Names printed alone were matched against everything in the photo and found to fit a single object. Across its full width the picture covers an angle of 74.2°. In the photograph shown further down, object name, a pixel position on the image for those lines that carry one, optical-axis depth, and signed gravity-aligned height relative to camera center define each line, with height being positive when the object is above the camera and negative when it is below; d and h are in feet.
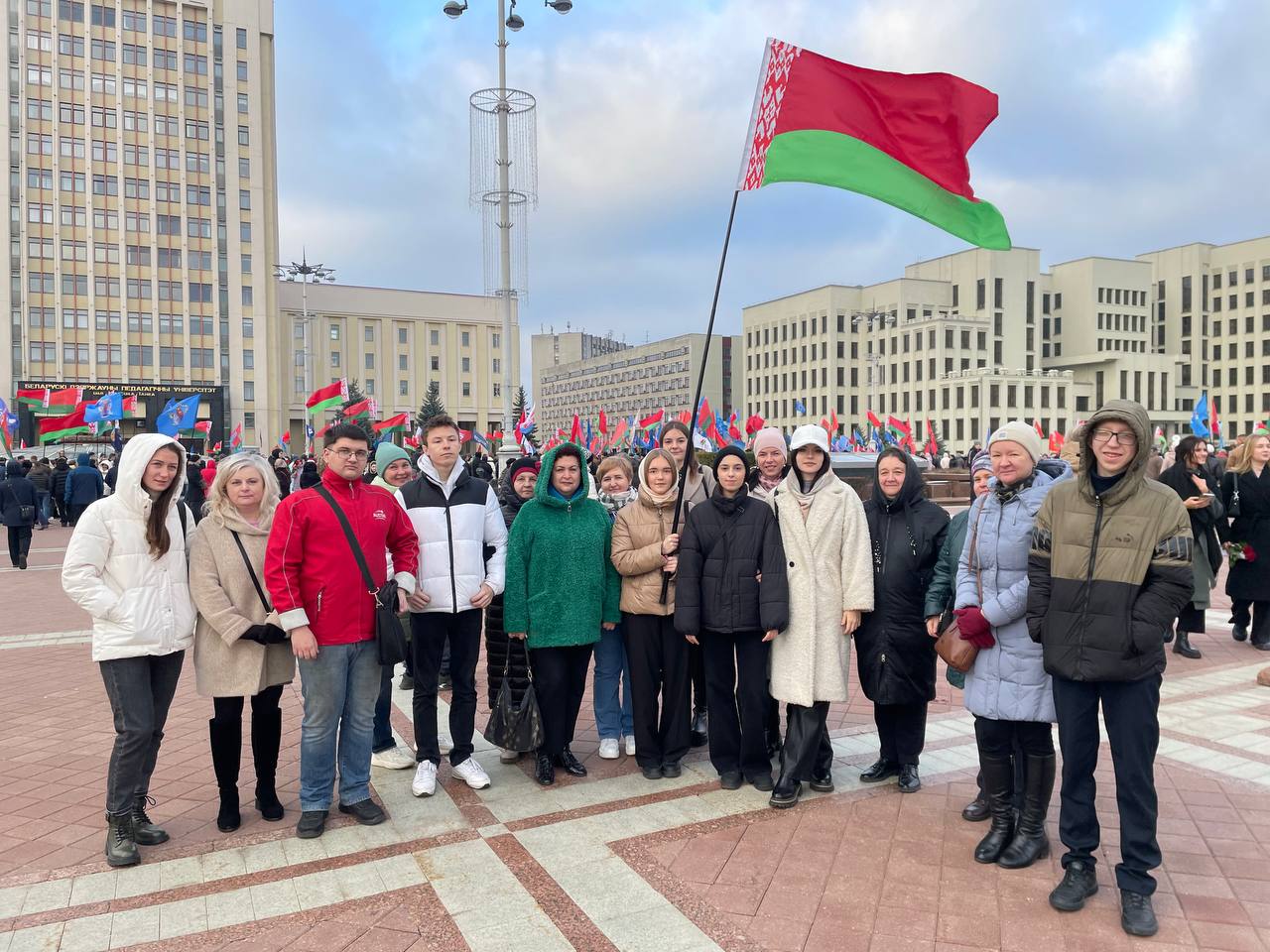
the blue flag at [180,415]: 63.70 +3.58
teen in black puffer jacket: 14.93 -2.66
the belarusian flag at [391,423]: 107.92 +4.61
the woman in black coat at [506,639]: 16.61 -3.68
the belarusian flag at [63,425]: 76.38 +3.16
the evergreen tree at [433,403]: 243.34 +17.20
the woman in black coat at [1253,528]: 26.43 -2.31
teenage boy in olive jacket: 10.62 -2.12
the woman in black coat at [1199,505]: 25.18 -1.51
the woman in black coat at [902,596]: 14.73 -2.46
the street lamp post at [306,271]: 154.20 +35.38
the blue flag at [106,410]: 83.56 +5.04
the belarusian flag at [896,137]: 16.97 +6.56
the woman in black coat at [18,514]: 48.01 -3.13
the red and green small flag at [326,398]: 79.92 +5.97
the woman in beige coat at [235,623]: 13.32 -2.61
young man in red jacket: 13.10 -2.39
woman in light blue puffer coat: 12.39 -3.03
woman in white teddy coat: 14.66 -2.53
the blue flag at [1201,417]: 74.90 +3.44
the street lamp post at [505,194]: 54.75 +17.99
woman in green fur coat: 15.78 -2.44
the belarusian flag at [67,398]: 82.33 +6.19
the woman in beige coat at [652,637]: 16.12 -3.47
